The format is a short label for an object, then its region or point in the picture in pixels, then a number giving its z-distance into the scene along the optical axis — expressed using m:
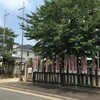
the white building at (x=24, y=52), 32.80
